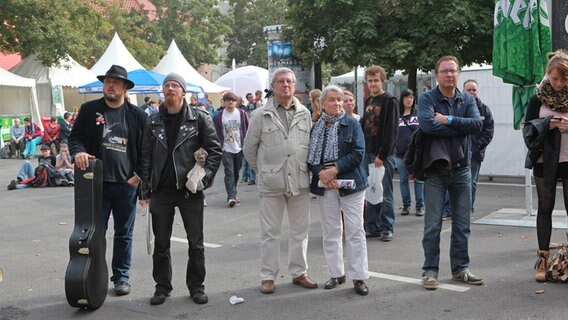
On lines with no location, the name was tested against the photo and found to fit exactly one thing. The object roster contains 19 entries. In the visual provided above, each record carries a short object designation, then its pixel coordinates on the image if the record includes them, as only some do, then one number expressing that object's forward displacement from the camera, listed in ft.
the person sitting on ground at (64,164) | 48.47
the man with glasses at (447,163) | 18.47
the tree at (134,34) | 134.41
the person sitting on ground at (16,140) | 81.66
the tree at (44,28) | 90.07
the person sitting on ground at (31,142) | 79.82
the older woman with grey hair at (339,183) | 18.65
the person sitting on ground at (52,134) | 69.41
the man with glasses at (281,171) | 18.89
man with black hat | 18.74
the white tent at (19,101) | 101.40
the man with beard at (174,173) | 18.03
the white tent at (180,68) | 95.66
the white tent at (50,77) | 107.14
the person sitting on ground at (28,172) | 48.21
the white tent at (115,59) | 88.53
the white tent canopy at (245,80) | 108.47
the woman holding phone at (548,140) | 18.34
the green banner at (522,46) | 25.52
